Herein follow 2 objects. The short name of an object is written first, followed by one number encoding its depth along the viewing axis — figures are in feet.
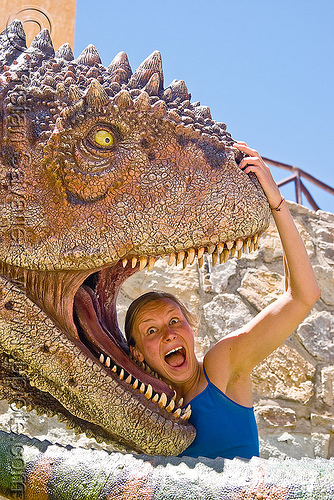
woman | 8.14
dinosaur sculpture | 6.38
